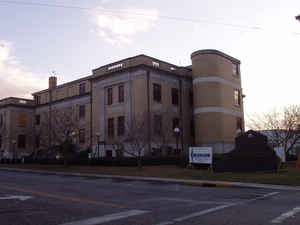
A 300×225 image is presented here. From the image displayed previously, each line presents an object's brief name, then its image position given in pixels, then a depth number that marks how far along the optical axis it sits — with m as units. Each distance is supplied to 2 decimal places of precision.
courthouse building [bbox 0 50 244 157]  36.78
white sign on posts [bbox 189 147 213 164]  26.48
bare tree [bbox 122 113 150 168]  30.83
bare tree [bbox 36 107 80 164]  35.31
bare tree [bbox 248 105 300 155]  36.92
